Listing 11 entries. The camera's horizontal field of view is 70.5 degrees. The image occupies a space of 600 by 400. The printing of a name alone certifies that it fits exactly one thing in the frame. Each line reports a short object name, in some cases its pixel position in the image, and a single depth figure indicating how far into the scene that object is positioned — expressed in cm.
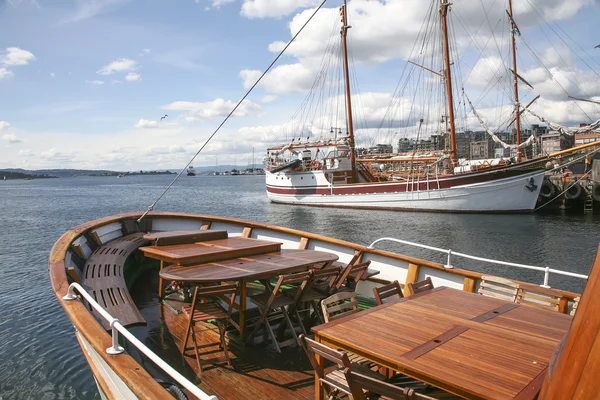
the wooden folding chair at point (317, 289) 554
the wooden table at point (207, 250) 577
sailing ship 3700
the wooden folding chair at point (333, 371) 304
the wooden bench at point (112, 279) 534
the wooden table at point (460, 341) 268
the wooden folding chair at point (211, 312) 499
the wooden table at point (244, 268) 505
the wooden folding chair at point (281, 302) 520
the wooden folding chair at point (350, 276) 585
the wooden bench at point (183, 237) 685
